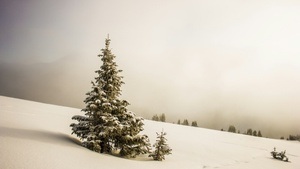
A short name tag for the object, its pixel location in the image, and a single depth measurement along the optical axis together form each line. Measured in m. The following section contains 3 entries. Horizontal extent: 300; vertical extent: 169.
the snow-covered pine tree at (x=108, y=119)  14.83
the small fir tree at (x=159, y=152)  16.83
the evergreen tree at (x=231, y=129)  121.94
